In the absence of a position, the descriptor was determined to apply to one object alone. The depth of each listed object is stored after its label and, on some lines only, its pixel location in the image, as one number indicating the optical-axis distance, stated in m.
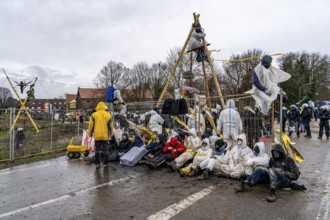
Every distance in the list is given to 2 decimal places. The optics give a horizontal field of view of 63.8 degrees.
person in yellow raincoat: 7.95
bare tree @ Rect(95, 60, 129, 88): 51.81
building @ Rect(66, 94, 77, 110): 77.44
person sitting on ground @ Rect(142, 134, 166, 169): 7.59
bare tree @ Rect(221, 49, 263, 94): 36.22
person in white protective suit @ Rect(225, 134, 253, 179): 6.10
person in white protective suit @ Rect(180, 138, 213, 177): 6.64
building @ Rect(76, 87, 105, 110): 74.04
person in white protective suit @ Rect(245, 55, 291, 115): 6.02
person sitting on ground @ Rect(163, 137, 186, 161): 7.55
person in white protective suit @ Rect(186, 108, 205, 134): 8.64
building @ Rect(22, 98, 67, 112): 92.89
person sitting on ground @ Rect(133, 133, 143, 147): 8.77
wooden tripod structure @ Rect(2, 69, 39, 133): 17.55
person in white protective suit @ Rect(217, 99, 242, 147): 7.52
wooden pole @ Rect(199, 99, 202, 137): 8.28
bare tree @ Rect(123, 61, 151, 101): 44.00
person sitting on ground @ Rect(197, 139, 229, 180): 6.36
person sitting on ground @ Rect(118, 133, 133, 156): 9.05
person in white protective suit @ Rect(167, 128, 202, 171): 7.20
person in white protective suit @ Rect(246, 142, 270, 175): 5.51
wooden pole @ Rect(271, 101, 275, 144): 6.04
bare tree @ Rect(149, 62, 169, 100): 39.56
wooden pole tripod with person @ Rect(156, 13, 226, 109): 10.15
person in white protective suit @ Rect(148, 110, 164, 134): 9.52
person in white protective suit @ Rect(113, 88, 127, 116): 10.46
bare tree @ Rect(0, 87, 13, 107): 72.09
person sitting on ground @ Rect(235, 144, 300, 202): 5.27
